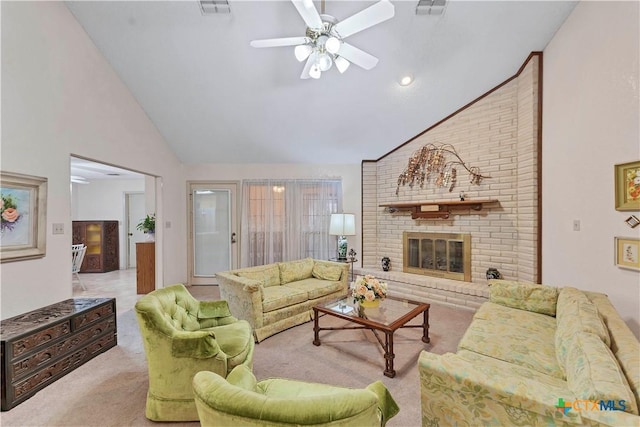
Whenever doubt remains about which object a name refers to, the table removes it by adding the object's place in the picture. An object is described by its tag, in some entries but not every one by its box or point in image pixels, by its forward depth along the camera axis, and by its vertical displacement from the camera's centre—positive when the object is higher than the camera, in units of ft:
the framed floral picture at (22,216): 7.32 -0.07
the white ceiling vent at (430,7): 8.53 +6.42
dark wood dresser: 6.33 -3.40
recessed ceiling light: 11.31 +5.46
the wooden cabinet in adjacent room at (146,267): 15.06 -2.93
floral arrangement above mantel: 13.60 +2.28
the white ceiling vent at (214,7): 8.59 +6.49
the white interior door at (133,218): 22.45 -0.38
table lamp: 15.38 -0.68
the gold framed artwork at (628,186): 6.76 +0.65
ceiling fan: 5.81 +4.13
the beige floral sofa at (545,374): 3.27 -2.35
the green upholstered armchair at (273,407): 2.73 -1.98
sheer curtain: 16.96 -0.25
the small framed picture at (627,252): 6.82 -1.03
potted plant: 15.75 -0.72
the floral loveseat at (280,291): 9.63 -3.13
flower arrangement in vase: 8.69 -2.50
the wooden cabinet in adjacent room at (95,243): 20.56 -2.21
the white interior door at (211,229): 16.99 -0.99
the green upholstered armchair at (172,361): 5.72 -3.08
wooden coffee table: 7.47 -3.19
